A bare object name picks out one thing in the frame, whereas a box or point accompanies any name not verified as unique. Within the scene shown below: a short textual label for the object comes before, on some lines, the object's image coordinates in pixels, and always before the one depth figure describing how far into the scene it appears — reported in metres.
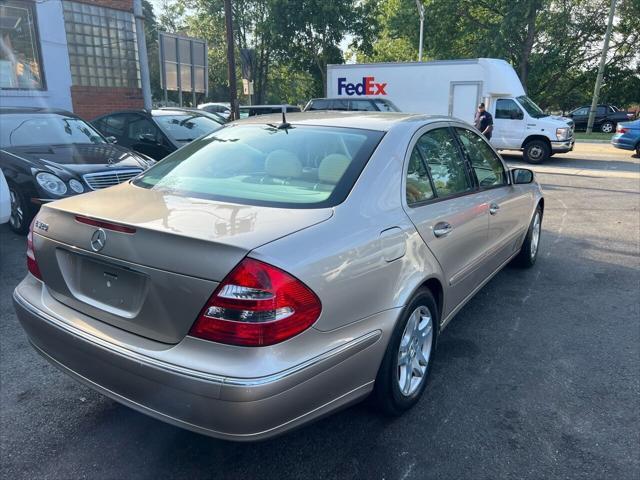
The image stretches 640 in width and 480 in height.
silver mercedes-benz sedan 1.89
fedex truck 14.44
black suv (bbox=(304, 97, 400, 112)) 15.36
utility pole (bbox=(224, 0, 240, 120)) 13.11
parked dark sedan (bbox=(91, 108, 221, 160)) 8.49
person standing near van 13.01
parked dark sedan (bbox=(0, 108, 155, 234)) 5.80
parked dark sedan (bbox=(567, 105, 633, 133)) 28.23
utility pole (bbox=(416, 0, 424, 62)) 25.05
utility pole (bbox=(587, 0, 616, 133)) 23.55
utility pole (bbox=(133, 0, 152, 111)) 13.09
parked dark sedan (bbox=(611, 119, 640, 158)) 15.32
